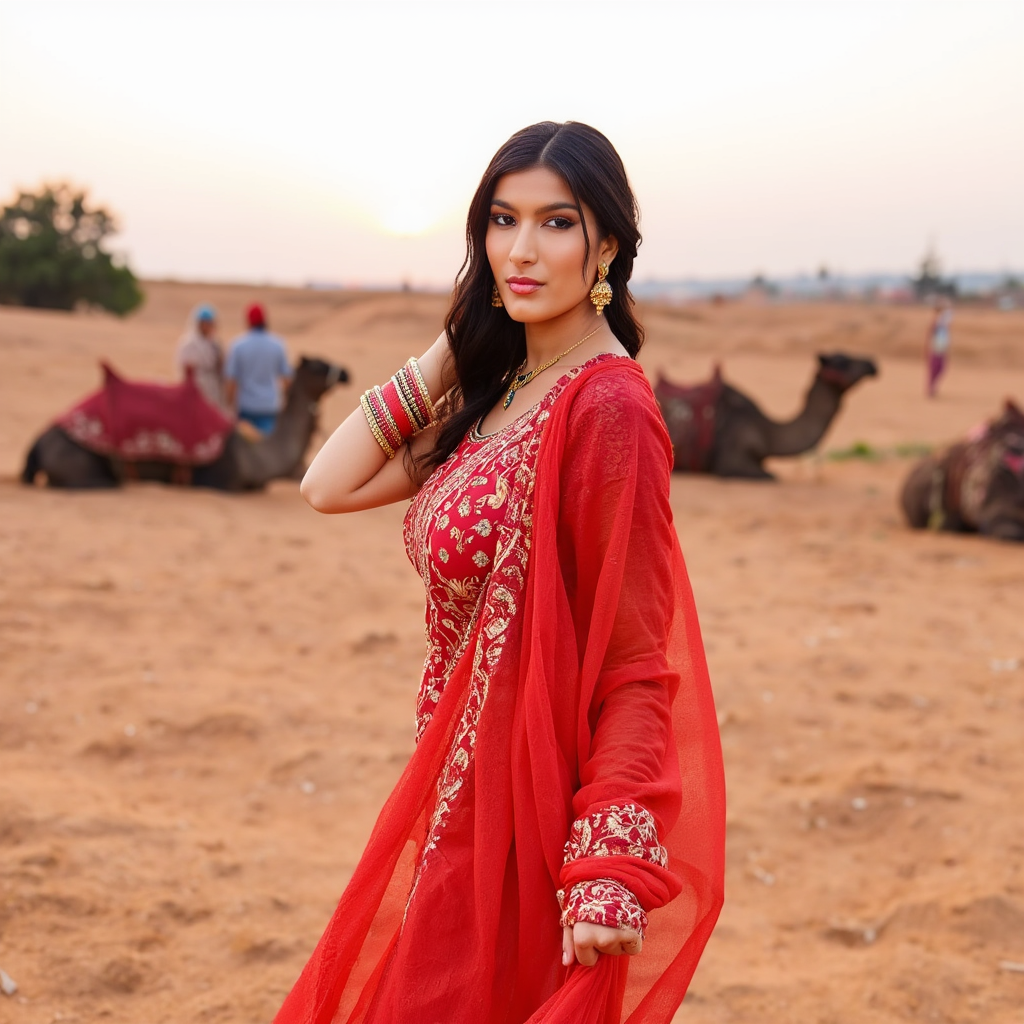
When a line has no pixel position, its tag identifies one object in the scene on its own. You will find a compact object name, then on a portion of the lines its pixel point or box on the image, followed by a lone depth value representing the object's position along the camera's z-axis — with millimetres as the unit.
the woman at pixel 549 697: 1788
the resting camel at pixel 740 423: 12094
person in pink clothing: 21375
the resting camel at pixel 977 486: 9227
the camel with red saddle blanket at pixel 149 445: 9812
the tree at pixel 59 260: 34406
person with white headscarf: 10504
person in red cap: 10555
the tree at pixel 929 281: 64775
